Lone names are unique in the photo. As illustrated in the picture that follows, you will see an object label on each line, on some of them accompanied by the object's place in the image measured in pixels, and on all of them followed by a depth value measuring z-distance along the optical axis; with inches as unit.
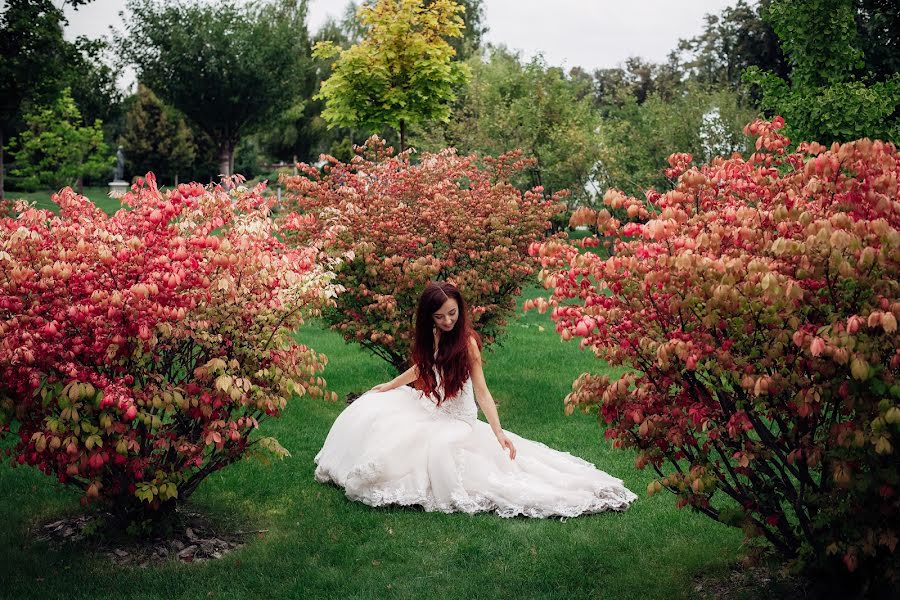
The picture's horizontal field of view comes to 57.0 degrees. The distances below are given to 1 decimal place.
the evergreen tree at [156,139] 1528.1
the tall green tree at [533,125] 840.3
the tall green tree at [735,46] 1081.4
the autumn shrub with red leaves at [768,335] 141.6
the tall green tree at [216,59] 1240.8
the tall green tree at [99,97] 973.5
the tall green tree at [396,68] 626.2
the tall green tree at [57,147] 1189.7
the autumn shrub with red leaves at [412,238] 345.7
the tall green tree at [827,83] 404.2
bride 248.5
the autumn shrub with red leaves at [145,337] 186.5
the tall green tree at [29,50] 776.9
